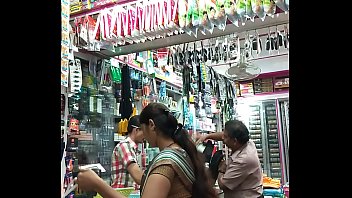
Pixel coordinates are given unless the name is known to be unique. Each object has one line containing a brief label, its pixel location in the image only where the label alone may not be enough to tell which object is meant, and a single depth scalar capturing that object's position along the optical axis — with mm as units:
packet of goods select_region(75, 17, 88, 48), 3531
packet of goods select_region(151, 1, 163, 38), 3209
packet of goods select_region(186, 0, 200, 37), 3016
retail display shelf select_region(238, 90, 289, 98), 7344
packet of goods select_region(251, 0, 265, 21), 2787
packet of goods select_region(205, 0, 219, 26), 2947
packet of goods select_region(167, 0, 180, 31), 3121
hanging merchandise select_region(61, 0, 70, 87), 2278
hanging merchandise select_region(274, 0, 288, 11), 2688
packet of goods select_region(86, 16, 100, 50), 3543
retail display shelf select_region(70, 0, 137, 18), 3469
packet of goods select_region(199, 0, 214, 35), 2984
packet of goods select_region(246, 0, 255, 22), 2826
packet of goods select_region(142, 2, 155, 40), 3242
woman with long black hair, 1769
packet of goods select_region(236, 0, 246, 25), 2850
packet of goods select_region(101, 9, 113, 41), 3464
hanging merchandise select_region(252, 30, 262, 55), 3910
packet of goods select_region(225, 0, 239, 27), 2891
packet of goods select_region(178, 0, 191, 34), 3059
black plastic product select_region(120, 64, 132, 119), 4363
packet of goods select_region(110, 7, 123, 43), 3424
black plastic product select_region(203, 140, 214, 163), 3701
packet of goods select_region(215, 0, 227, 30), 2922
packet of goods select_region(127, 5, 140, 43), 3342
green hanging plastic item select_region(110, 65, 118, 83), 4320
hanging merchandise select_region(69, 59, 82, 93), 3420
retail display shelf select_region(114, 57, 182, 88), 4598
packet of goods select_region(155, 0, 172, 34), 3156
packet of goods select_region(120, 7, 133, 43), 3382
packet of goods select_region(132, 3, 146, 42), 3311
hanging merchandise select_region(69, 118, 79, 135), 3712
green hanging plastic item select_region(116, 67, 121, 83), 4425
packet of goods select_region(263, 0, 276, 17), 2764
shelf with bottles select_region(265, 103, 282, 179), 7211
